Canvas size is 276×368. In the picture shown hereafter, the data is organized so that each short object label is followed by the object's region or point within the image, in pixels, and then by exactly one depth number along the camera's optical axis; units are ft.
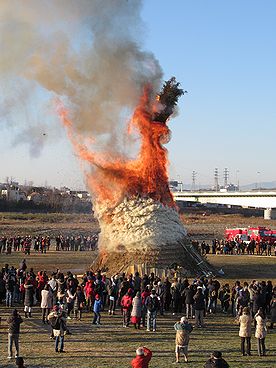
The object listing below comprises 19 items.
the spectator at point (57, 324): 53.42
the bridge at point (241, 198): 357.61
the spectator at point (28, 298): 69.31
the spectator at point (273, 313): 66.23
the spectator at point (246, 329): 53.78
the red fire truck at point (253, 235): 185.06
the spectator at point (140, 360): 39.93
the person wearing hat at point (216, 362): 38.23
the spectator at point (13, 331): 51.26
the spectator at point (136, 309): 63.93
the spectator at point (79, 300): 69.10
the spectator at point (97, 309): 66.28
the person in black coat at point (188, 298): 69.82
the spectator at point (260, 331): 54.13
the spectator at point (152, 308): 63.41
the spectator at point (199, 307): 65.98
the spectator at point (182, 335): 51.01
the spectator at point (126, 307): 65.77
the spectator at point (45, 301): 66.85
